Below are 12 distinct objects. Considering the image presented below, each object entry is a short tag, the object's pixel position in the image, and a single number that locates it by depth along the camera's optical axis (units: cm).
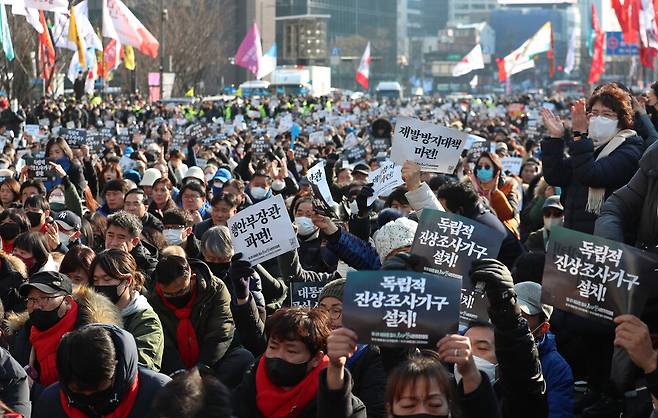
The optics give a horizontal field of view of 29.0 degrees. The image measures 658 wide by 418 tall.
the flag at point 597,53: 4031
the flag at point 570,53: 4888
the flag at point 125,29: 3050
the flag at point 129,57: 3801
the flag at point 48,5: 2212
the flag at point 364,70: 4435
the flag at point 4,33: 2464
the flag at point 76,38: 3059
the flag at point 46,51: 2808
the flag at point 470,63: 3806
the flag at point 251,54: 3862
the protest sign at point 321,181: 1072
